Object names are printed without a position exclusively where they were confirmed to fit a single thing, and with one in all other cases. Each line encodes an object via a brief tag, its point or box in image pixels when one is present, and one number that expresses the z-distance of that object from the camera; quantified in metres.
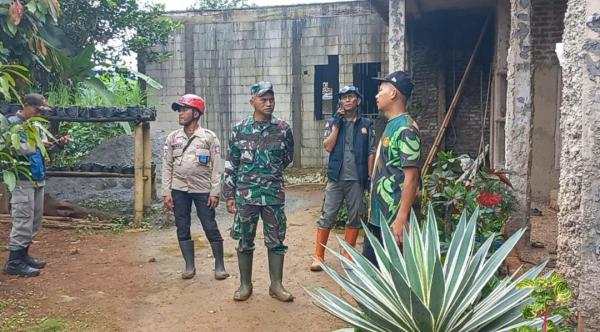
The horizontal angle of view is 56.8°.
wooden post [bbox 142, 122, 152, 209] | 6.96
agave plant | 2.18
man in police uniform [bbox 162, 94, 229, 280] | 4.73
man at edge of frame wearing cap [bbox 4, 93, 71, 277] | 4.73
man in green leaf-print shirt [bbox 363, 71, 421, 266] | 3.14
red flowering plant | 4.32
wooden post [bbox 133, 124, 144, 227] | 6.72
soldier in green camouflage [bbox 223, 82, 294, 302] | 4.11
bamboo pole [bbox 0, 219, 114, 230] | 6.88
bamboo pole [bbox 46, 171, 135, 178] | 7.22
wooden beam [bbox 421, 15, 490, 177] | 9.38
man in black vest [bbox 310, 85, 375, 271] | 4.77
